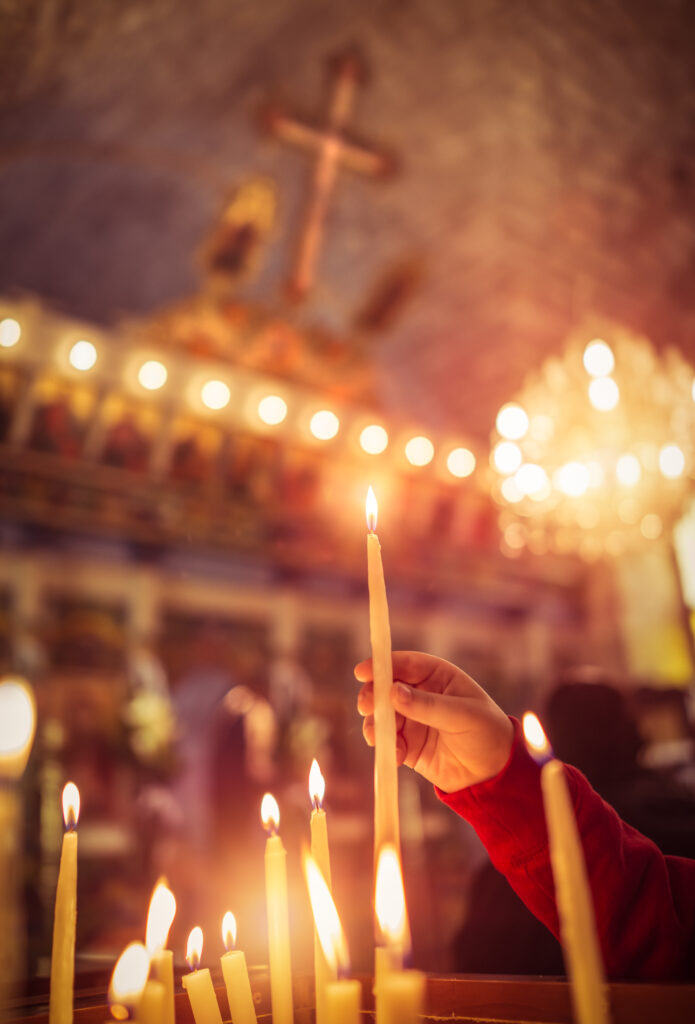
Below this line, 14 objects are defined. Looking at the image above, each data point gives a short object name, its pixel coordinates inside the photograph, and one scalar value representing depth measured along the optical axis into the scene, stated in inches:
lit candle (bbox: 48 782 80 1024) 25.6
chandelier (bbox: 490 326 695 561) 160.2
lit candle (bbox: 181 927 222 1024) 27.9
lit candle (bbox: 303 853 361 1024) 20.3
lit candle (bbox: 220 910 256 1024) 28.8
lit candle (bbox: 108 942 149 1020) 23.5
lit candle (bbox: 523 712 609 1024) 19.4
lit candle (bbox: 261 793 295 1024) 29.5
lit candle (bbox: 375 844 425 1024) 17.9
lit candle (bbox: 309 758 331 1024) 28.9
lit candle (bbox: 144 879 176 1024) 26.5
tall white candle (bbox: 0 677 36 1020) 21.2
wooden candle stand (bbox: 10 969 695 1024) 27.8
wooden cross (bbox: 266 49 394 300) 230.1
